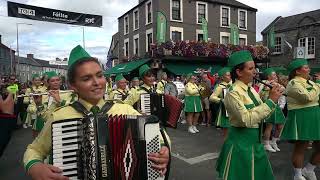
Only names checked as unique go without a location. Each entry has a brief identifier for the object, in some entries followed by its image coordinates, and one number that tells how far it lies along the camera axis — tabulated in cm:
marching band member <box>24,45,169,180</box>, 182
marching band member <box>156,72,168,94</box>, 881
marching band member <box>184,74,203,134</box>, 853
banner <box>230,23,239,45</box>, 2063
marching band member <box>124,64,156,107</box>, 470
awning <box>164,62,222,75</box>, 1832
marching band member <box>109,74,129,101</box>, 647
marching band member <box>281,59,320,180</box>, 394
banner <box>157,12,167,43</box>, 1779
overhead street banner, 1282
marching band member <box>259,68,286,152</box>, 609
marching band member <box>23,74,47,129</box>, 685
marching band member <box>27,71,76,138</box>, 429
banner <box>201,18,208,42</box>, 1955
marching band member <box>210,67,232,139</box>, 576
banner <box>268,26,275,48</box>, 2226
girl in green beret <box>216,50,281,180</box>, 264
